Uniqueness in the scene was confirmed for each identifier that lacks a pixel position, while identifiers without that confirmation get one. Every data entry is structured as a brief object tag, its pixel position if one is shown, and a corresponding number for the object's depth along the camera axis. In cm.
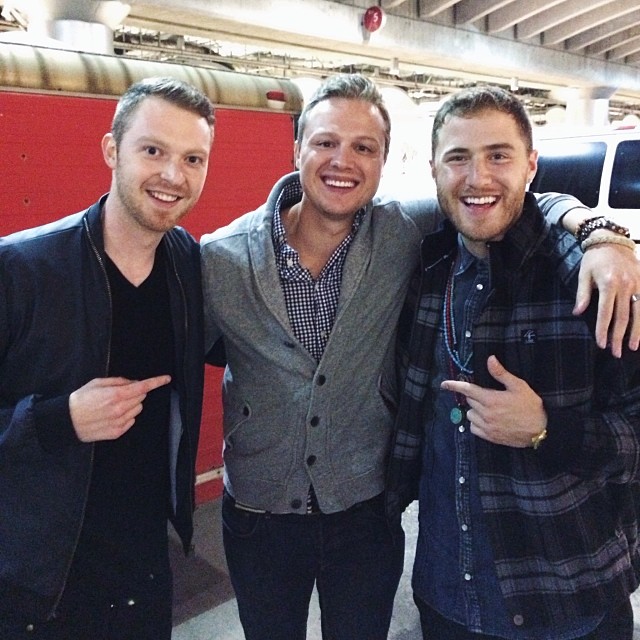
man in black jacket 144
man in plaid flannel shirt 137
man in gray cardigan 166
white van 625
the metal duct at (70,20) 487
